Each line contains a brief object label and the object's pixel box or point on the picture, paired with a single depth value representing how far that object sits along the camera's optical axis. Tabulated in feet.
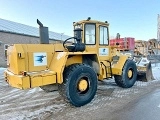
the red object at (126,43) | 23.43
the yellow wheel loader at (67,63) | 10.22
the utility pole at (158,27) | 48.36
